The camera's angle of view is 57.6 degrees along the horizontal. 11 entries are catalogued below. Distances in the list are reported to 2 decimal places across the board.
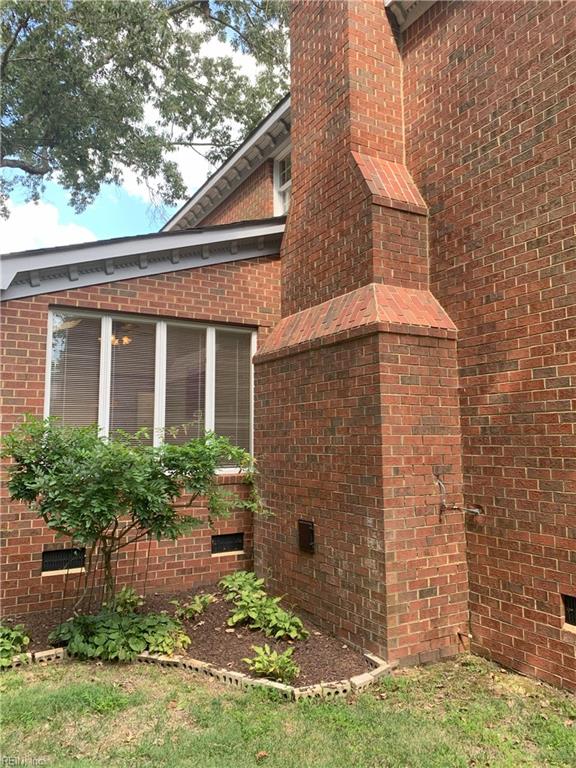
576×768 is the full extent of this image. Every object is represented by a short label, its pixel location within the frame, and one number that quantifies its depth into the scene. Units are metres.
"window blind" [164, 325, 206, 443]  6.61
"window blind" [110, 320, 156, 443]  6.33
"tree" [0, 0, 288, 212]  13.77
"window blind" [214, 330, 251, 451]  6.92
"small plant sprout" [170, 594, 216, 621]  5.36
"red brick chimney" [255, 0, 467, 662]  4.61
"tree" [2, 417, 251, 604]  4.37
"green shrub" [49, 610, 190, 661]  4.45
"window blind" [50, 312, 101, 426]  6.01
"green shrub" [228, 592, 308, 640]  4.89
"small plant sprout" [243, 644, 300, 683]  4.05
